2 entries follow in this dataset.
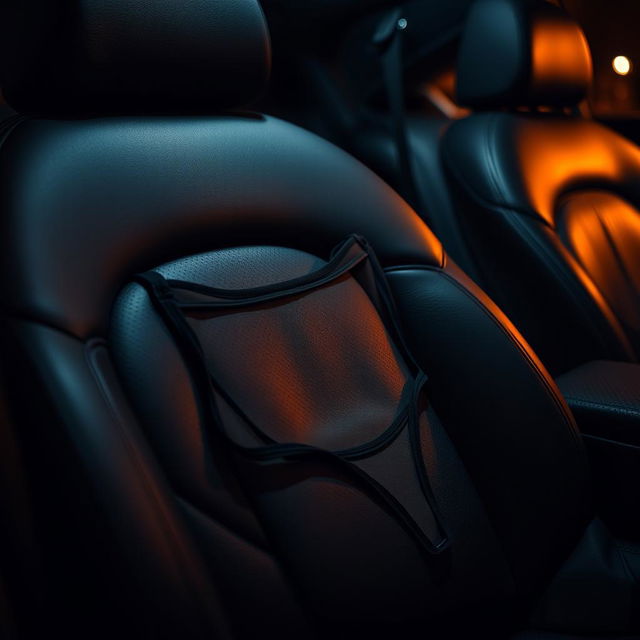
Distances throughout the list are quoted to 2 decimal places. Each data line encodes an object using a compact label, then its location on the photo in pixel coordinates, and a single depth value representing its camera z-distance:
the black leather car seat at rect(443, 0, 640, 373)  1.43
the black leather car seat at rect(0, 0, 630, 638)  0.68
